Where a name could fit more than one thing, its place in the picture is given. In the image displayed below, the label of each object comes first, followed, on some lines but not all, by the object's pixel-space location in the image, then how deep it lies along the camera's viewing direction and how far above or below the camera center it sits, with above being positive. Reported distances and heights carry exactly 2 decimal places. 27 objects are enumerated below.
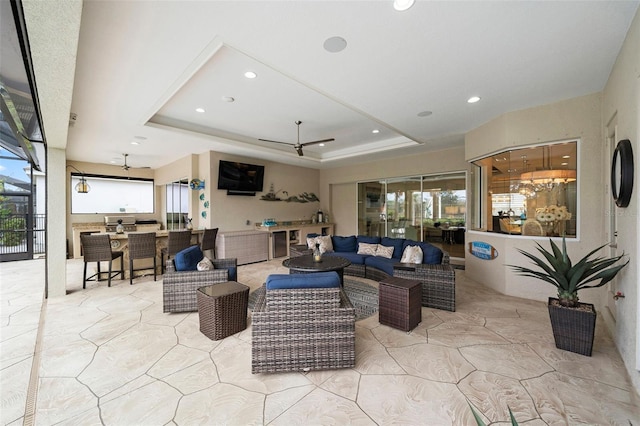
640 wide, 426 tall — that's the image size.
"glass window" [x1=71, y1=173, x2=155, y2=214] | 8.12 +0.56
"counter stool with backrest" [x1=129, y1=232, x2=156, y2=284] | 4.86 -0.66
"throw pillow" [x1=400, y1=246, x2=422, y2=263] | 4.36 -0.75
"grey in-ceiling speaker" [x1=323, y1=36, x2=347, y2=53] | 2.38 +1.58
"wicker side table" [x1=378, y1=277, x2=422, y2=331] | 2.95 -1.09
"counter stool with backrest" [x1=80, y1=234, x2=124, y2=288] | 4.54 -0.65
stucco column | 4.27 -0.20
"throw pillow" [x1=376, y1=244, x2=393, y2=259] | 5.13 -0.82
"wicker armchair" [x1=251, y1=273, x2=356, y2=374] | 2.23 -1.06
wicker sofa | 3.57 -0.92
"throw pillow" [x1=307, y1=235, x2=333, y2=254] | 5.75 -0.72
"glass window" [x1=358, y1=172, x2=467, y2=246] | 6.46 +0.13
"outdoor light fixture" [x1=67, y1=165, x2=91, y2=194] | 7.60 +0.79
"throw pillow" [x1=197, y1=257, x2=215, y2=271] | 3.61 -0.76
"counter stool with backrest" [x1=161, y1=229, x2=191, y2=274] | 5.25 -0.60
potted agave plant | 2.46 -0.96
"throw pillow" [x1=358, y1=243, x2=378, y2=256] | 5.37 -0.79
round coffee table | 3.85 -0.84
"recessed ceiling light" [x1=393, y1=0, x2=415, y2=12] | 1.93 +1.56
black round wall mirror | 2.32 +0.35
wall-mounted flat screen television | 6.47 +0.92
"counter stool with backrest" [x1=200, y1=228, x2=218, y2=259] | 5.66 -0.62
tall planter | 2.47 -1.14
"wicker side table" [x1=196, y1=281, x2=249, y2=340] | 2.79 -1.09
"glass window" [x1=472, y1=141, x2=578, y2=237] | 3.88 +0.32
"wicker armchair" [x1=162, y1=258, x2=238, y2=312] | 3.47 -0.99
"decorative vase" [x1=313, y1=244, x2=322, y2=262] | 4.27 -0.74
